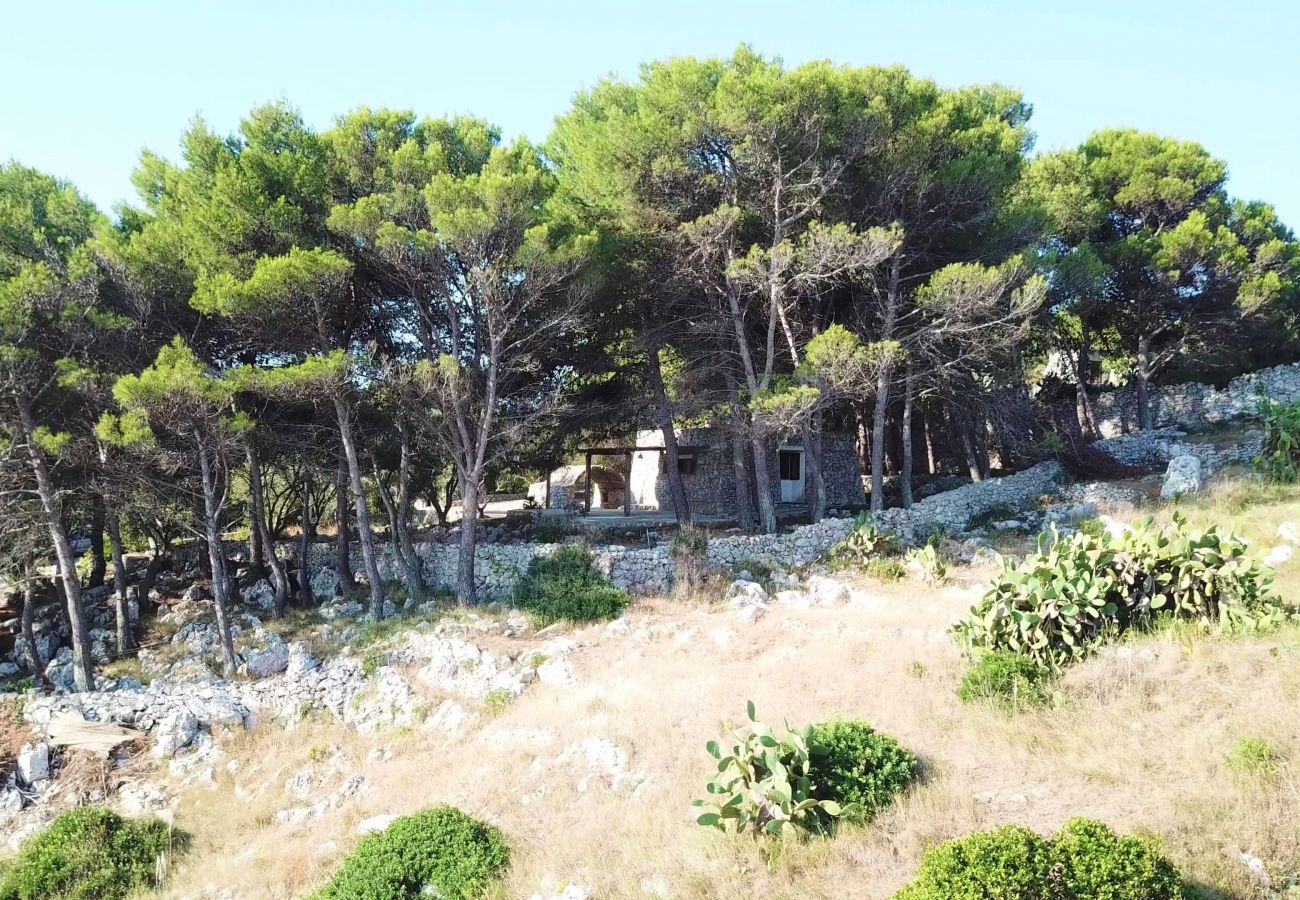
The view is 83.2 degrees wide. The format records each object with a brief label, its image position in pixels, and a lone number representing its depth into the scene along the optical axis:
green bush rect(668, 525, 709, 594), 16.02
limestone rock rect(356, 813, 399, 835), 8.73
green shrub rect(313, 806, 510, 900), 7.10
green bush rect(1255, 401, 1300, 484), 16.20
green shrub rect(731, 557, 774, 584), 16.31
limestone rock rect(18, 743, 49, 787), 11.38
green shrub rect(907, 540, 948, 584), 14.55
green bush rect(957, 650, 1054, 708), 7.75
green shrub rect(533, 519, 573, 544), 19.58
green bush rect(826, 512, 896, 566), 16.55
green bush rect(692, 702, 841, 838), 6.23
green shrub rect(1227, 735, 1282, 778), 5.66
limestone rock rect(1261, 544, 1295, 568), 10.68
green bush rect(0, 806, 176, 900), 8.85
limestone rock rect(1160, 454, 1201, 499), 17.02
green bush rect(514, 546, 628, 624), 15.45
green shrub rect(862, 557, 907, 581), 15.51
